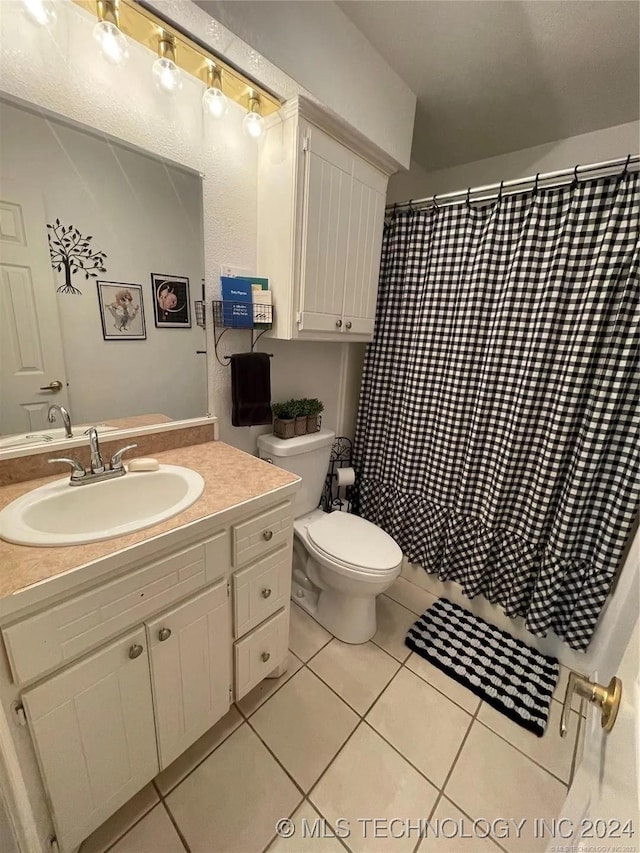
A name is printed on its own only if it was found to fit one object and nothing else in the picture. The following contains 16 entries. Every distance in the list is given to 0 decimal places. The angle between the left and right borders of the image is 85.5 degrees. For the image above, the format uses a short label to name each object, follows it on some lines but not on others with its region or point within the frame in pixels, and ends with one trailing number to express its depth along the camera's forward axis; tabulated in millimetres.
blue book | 1313
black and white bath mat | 1341
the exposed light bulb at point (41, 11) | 839
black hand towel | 1414
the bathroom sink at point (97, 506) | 785
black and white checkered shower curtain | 1272
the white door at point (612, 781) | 361
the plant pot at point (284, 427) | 1588
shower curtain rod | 1198
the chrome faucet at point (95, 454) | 1041
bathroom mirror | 933
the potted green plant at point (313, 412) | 1680
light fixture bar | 898
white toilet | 1427
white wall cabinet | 1249
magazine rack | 1317
